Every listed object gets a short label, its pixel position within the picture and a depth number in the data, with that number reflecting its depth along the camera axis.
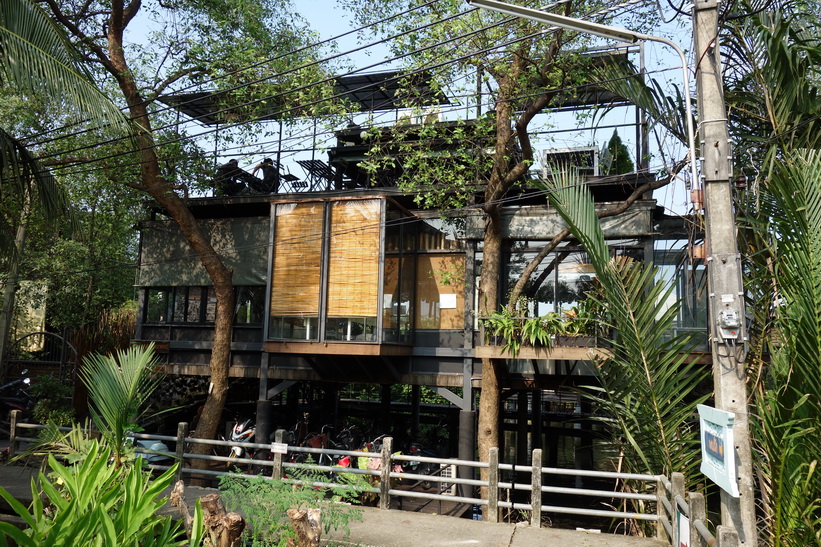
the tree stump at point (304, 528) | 6.36
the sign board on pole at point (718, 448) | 4.47
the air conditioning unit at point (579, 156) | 14.97
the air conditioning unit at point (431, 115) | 12.90
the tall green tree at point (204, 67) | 14.63
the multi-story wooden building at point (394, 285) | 14.66
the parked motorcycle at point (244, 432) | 17.12
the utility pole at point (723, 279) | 4.77
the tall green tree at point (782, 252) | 5.29
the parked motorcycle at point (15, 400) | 20.52
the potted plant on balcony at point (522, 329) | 12.98
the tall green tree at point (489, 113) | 12.77
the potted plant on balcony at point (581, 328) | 12.88
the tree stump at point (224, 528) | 6.60
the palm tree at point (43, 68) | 8.28
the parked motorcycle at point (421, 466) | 15.59
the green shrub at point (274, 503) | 7.17
